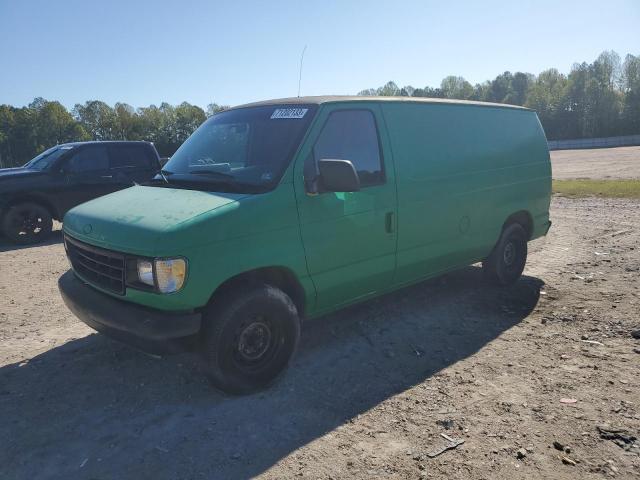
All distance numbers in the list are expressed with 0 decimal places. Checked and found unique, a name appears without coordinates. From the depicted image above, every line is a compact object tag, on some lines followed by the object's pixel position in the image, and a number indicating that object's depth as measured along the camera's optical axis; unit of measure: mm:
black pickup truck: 9352
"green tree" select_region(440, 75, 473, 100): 123438
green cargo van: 3225
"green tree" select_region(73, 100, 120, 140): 81375
